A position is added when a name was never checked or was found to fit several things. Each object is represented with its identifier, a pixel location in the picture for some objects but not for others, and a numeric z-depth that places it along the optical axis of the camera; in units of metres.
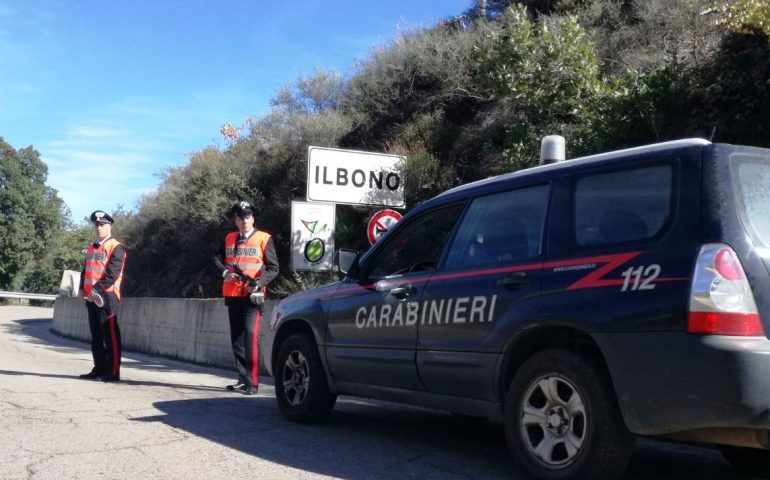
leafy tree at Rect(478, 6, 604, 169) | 10.95
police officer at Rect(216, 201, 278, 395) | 8.44
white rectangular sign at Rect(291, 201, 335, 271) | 10.25
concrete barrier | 11.86
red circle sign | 9.88
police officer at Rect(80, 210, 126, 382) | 9.22
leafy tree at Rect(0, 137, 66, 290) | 56.09
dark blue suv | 3.72
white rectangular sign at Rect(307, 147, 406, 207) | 10.03
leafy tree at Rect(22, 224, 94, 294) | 59.03
